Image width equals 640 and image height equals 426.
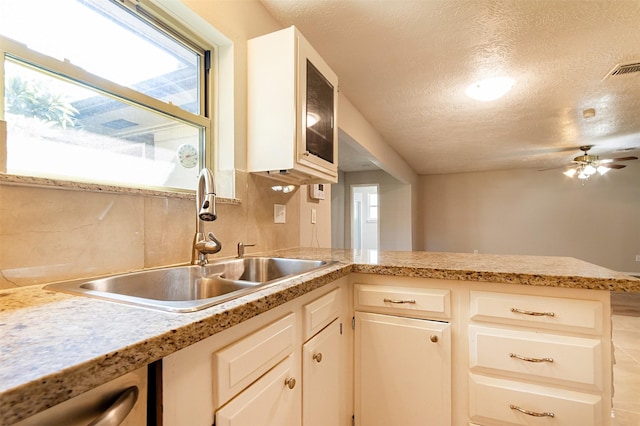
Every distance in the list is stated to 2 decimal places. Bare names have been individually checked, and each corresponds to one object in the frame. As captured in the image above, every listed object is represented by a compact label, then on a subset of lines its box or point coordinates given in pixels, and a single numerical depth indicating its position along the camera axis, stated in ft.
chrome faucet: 3.44
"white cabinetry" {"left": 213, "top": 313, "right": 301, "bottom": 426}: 2.08
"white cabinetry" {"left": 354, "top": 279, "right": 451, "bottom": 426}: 4.01
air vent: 7.30
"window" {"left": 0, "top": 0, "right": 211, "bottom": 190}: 2.93
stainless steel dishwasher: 1.24
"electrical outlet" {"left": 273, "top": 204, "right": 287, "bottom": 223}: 5.90
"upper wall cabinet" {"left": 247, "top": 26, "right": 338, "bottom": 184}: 4.68
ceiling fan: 13.98
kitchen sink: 2.23
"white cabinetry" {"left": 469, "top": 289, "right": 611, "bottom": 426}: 3.37
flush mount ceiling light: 7.68
